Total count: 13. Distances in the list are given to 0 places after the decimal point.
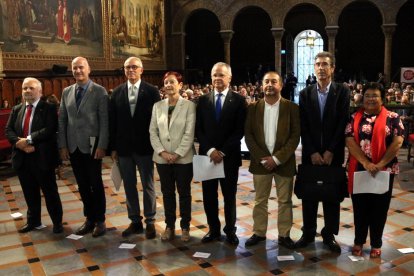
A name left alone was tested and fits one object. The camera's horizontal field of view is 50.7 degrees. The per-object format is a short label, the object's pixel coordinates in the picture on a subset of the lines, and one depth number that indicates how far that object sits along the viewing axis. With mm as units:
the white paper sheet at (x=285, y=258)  4004
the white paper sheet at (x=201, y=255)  4121
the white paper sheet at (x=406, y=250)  4164
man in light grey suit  4508
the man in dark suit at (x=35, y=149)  4715
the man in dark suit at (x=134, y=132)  4469
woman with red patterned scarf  3734
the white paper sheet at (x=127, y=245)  4387
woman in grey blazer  4277
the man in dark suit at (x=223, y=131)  4172
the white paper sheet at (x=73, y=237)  4699
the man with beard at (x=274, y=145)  4062
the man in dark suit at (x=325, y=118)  3967
